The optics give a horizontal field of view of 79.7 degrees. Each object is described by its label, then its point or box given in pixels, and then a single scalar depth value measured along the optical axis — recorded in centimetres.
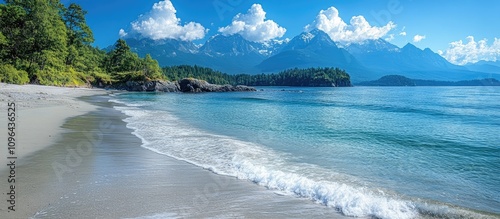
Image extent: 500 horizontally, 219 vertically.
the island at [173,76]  19164
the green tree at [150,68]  11494
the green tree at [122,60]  12144
